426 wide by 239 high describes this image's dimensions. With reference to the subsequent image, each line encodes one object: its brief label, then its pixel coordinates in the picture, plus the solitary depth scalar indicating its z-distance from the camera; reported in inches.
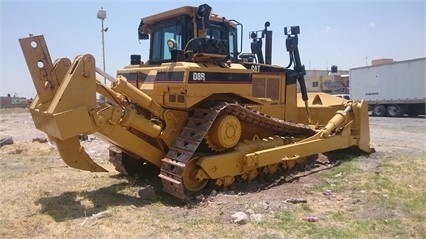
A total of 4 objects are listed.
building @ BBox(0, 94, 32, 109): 1701.5
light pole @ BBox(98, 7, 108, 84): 898.4
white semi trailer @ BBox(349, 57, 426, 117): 912.3
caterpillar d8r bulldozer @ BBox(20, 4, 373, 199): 228.2
